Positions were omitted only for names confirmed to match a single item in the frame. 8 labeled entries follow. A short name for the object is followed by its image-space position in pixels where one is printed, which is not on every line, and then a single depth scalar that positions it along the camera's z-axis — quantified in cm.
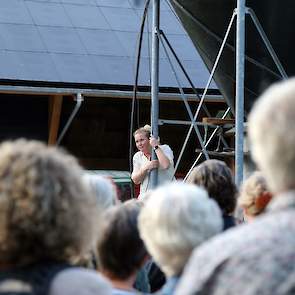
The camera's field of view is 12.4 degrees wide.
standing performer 1250
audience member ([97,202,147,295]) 484
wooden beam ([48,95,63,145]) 2156
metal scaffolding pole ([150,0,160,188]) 1267
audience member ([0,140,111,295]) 345
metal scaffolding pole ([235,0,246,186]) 1013
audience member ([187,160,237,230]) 655
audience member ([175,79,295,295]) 296
